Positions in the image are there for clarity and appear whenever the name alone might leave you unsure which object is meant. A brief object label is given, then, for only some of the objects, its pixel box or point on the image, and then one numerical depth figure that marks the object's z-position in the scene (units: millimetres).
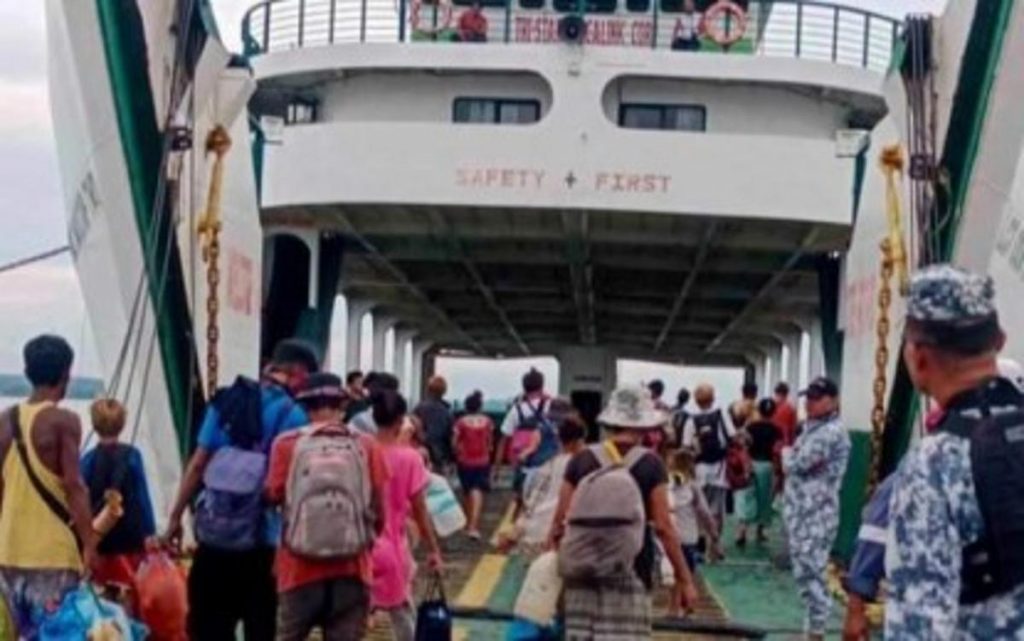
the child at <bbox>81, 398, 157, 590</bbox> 6598
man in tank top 5645
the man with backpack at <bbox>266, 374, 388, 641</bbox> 6016
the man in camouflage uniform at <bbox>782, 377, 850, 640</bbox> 8305
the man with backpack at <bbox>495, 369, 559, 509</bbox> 11719
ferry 8305
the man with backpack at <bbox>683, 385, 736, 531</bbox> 13914
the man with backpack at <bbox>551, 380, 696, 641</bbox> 6117
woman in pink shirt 6988
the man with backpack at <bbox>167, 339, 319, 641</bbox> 6441
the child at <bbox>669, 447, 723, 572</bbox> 10500
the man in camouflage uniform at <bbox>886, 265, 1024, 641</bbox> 3021
